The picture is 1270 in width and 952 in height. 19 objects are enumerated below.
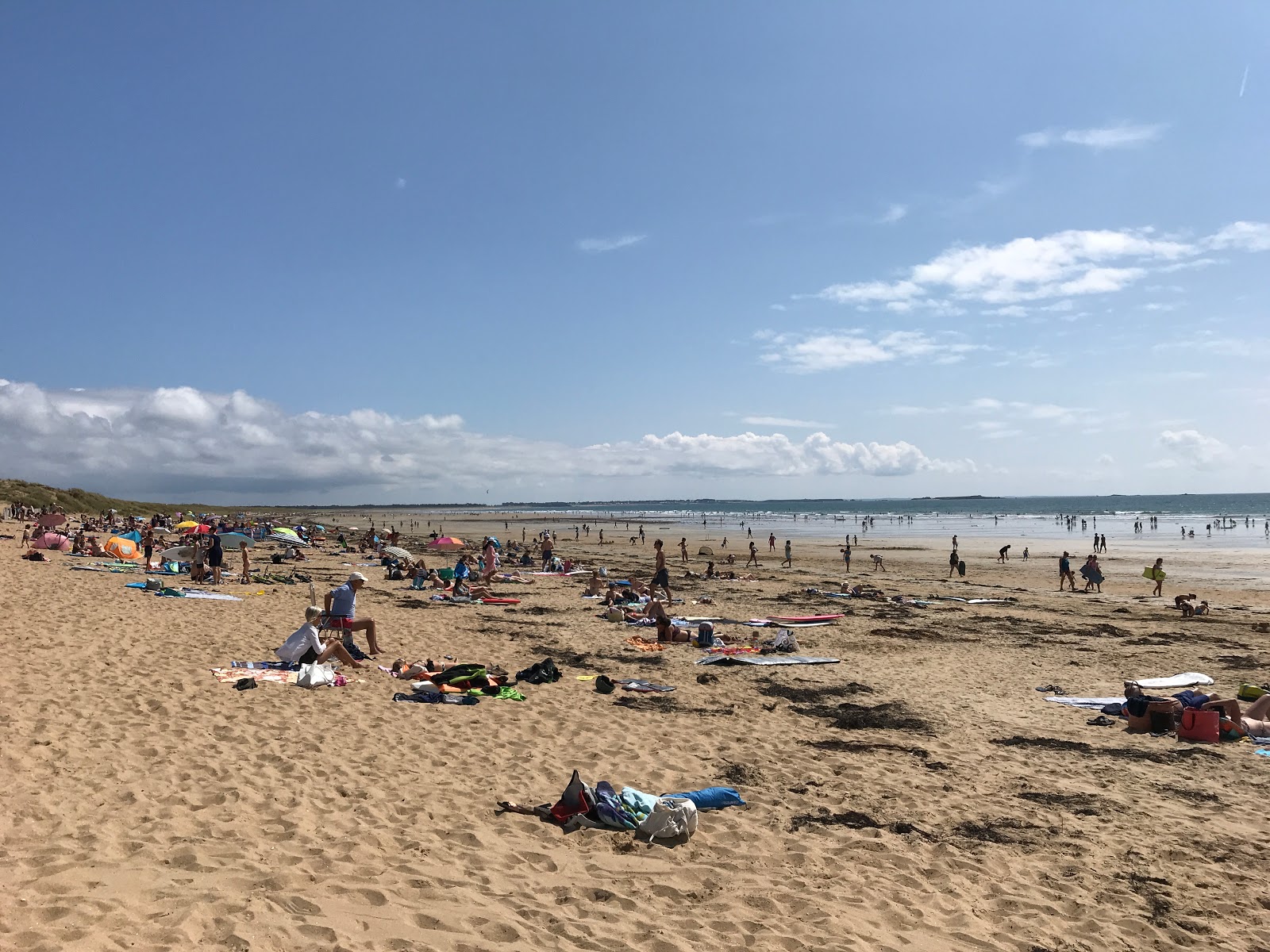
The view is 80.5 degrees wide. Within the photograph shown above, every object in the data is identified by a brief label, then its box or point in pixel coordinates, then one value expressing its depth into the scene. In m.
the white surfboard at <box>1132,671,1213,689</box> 12.38
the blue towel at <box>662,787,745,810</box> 6.63
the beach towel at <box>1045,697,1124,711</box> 10.75
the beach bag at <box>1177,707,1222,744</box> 9.12
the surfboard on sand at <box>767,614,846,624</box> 18.20
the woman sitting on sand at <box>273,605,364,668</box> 10.81
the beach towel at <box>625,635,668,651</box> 14.74
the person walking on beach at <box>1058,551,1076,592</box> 27.11
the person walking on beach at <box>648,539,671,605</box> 20.41
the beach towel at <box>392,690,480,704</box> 9.82
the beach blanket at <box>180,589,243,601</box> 17.33
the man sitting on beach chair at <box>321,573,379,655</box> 12.46
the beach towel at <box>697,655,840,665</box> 13.40
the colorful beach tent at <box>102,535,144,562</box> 23.78
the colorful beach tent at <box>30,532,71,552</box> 25.64
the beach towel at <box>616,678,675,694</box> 11.13
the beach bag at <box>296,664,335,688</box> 10.10
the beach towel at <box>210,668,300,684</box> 10.06
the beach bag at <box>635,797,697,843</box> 5.94
